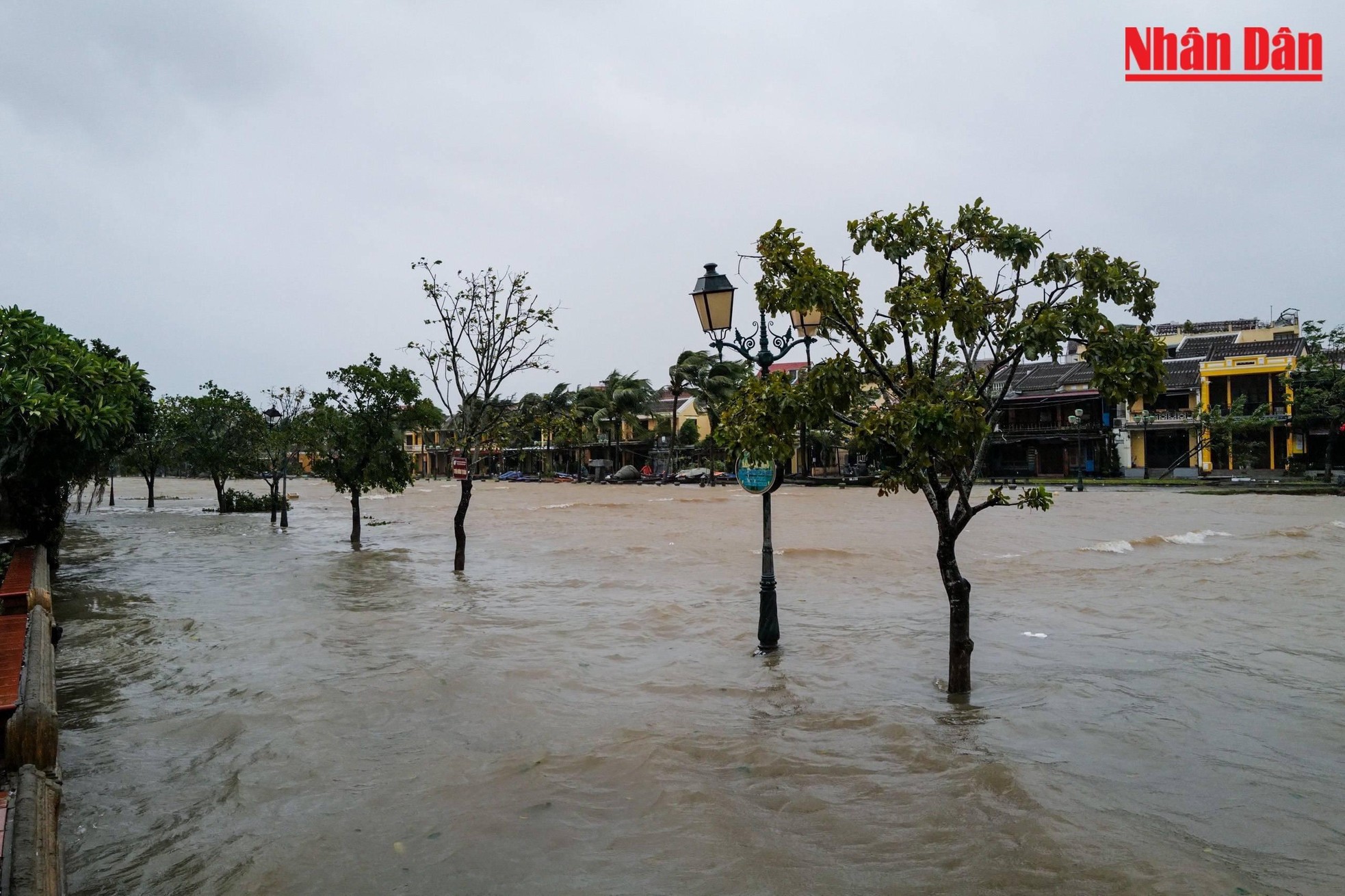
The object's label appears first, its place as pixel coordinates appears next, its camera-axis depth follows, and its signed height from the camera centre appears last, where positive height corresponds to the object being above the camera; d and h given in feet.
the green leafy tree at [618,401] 203.92 +17.08
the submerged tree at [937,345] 17.31 +2.76
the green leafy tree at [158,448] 105.50 +2.44
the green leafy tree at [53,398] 22.74 +2.06
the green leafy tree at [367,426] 59.16 +2.96
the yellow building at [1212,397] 148.25 +13.35
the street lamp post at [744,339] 27.35 +4.41
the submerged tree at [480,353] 50.62 +7.22
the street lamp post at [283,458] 86.99 +0.93
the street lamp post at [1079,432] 157.38 +7.00
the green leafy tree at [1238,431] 140.87 +6.61
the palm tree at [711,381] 170.91 +18.75
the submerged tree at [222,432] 103.55 +4.40
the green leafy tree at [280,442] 88.69 +2.70
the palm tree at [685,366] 185.57 +23.16
